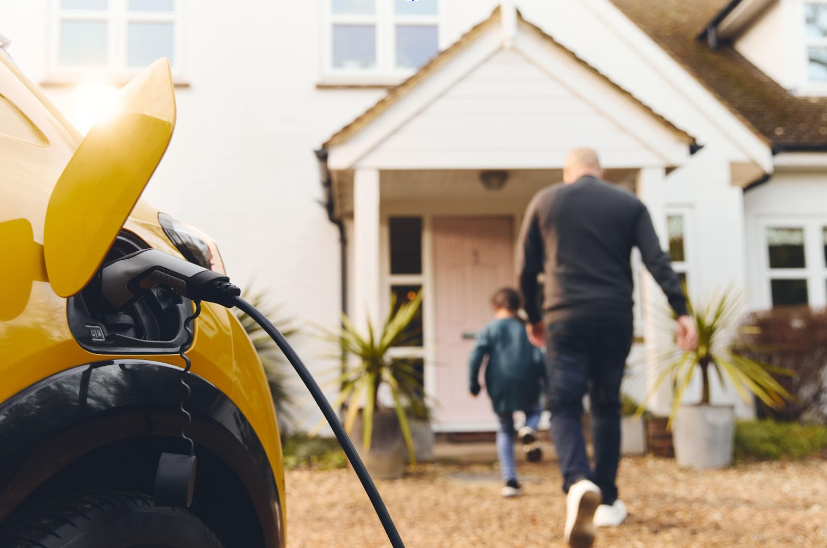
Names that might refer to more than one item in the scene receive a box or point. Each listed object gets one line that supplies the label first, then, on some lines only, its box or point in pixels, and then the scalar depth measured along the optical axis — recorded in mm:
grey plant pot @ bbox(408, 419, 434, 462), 5879
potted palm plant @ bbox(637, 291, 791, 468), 5621
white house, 7570
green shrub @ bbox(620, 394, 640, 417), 6340
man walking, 3334
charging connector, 1075
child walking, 4715
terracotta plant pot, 6031
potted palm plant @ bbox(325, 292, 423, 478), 5270
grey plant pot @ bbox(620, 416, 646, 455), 6070
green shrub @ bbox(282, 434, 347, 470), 5938
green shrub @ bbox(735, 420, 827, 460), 6055
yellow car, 941
